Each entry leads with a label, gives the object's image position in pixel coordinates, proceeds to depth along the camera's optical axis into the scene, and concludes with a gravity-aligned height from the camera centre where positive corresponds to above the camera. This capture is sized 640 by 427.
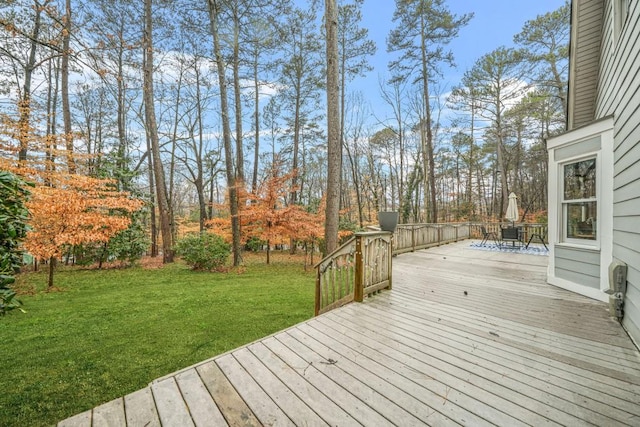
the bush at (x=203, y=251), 8.36 -1.30
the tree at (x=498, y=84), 12.37 +6.57
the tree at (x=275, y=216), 8.70 -0.15
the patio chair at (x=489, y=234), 10.41 -1.12
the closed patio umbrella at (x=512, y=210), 8.72 +0.00
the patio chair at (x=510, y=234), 8.48 -0.82
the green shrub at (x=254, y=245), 13.42 -1.86
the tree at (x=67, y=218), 5.62 -0.11
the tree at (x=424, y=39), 10.88 +7.72
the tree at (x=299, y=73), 11.76 +7.01
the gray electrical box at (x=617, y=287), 2.85 -0.91
